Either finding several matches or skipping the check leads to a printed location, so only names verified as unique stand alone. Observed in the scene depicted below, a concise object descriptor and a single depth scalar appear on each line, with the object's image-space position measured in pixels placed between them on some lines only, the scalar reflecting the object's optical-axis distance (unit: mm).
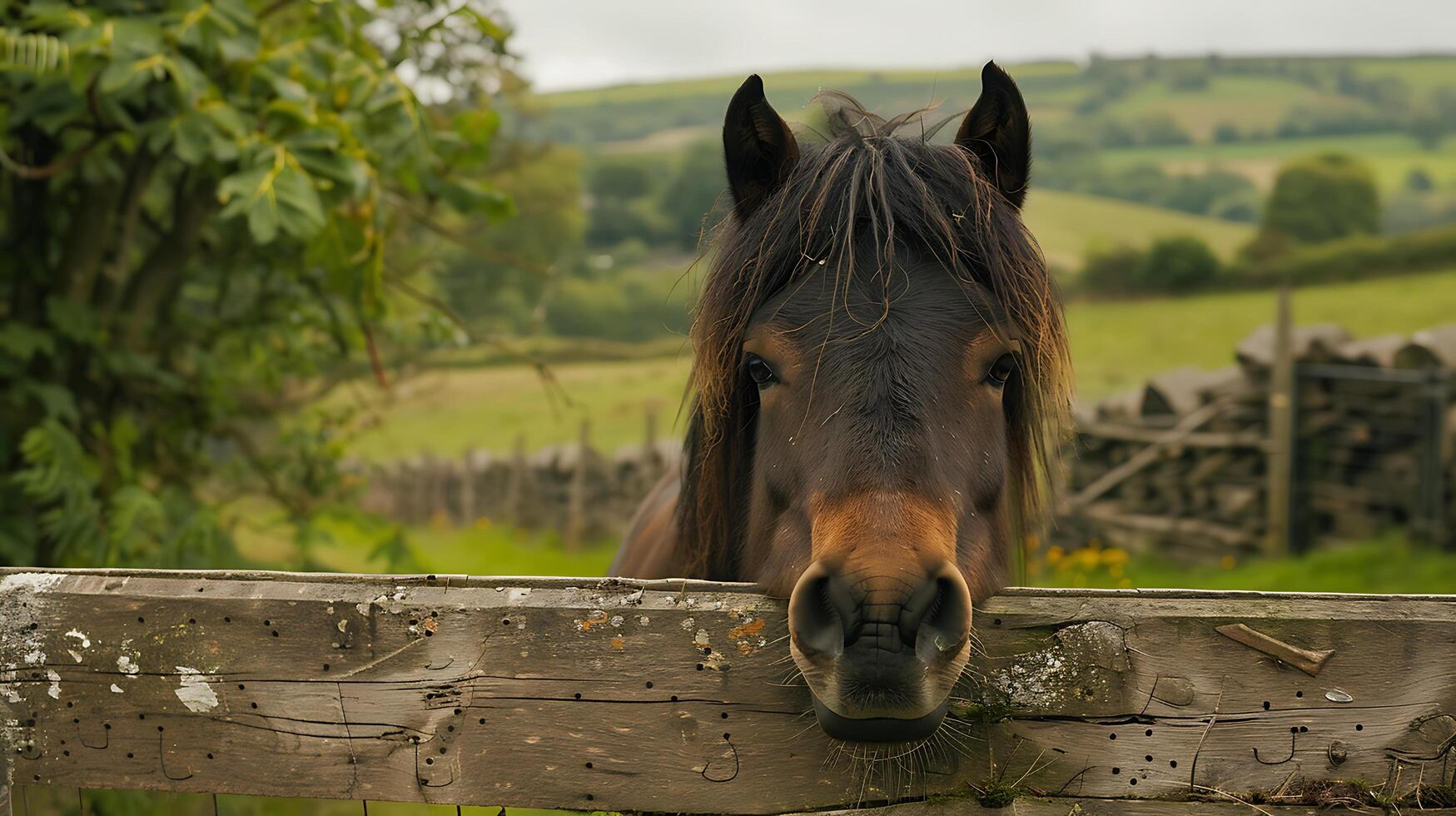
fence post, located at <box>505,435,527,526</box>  19656
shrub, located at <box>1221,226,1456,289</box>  24047
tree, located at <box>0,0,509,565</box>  3281
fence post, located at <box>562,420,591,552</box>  18156
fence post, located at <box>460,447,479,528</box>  20312
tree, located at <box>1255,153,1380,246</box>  30234
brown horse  1605
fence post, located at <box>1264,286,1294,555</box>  11852
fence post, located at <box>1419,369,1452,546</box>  10469
